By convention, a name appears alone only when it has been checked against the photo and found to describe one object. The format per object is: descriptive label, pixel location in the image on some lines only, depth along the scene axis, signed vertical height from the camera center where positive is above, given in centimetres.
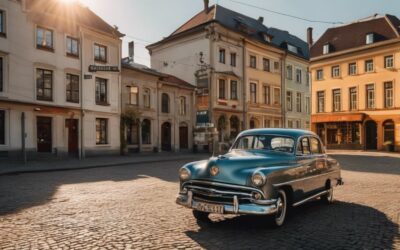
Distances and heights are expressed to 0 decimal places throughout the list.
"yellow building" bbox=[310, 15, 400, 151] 3888 +515
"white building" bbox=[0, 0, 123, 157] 2167 +351
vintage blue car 603 -83
